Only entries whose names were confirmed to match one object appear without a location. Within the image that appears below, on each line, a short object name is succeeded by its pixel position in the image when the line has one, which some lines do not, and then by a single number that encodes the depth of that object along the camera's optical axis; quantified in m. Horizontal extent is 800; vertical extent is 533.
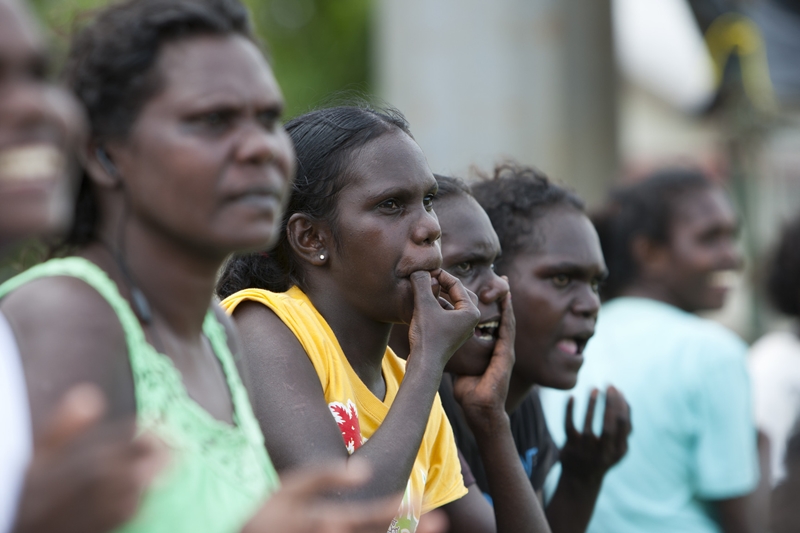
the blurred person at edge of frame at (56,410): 2.74
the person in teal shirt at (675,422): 8.44
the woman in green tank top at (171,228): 3.17
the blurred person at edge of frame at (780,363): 10.47
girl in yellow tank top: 4.63
